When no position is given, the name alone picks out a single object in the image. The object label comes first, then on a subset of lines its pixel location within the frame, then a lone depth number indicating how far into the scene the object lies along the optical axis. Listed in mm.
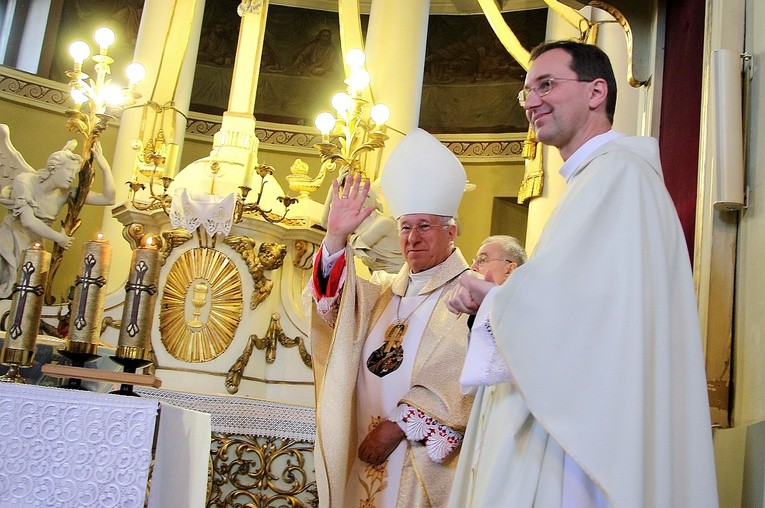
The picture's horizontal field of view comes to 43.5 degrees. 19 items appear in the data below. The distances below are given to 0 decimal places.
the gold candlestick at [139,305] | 2848
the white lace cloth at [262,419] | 4203
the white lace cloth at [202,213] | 5270
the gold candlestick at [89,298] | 2836
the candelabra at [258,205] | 5371
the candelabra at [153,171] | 5590
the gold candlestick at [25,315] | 2854
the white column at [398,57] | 7625
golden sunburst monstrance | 5211
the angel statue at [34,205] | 5785
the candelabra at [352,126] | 5562
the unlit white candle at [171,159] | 6658
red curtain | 3010
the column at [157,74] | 7234
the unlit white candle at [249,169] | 5930
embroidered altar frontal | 2369
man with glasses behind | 3525
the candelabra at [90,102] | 5688
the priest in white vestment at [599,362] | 1960
